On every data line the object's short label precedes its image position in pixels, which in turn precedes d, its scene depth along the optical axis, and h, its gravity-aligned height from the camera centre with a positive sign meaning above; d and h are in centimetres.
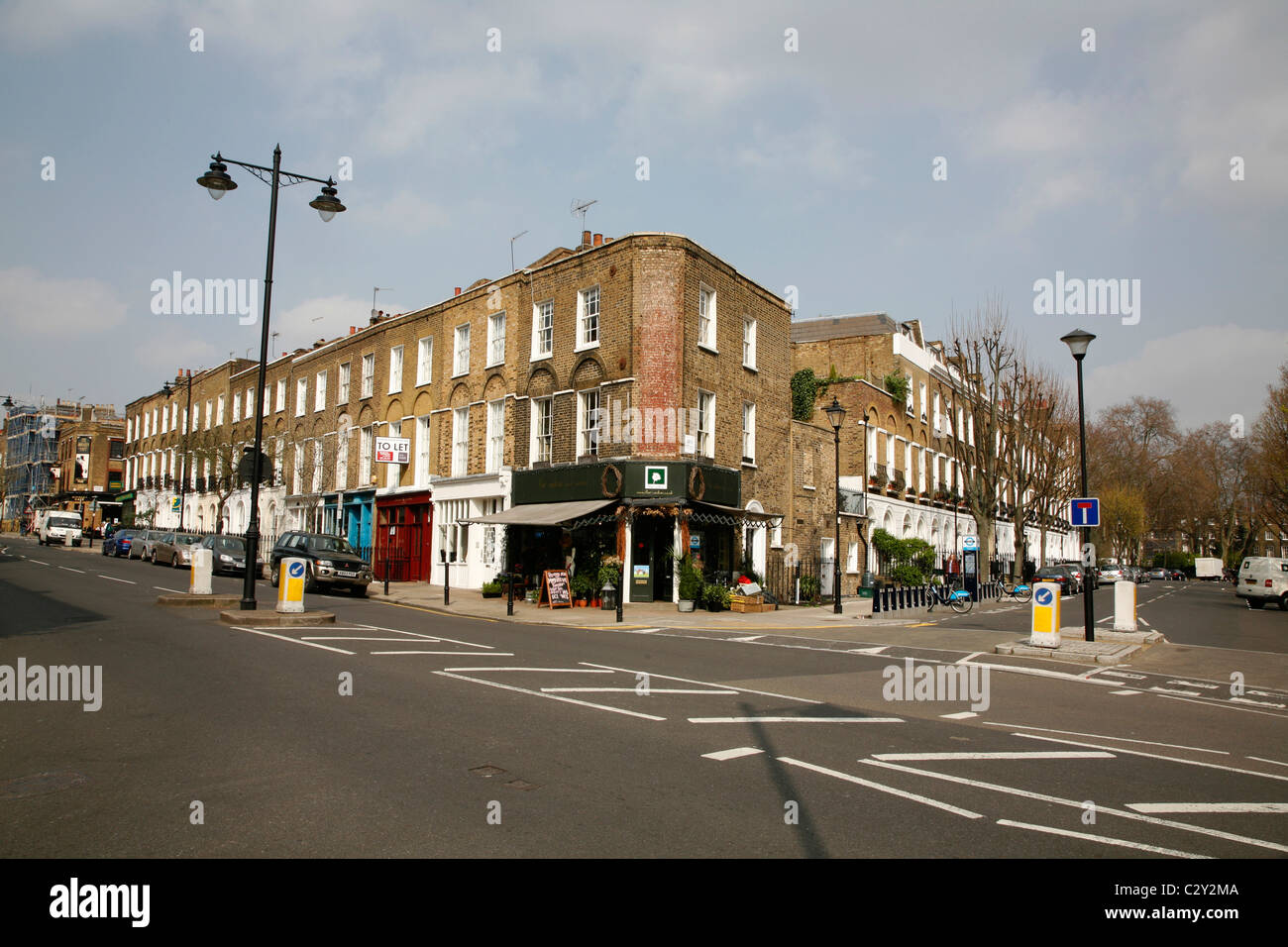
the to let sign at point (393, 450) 3225 +255
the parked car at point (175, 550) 3370 -149
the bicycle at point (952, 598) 2786 -252
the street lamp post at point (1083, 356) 1638 +344
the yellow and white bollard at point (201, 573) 1786 -126
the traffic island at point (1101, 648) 1484 -232
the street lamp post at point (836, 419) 2414 +305
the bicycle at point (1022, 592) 3203 -266
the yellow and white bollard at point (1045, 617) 1539 -172
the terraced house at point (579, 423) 2464 +326
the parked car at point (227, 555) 2980 -146
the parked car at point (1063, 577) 3887 -249
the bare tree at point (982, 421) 4066 +506
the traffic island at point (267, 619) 1494 -188
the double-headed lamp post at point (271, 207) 1588 +611
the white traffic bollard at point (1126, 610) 1766 -179
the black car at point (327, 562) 2466 -140
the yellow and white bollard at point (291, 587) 1547 -136
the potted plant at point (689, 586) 2331 -187
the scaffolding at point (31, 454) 10088 +724
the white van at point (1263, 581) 3288 -218
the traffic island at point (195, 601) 1739 -183
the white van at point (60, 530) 5156 -113
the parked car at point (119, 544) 4181 -158
